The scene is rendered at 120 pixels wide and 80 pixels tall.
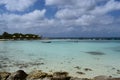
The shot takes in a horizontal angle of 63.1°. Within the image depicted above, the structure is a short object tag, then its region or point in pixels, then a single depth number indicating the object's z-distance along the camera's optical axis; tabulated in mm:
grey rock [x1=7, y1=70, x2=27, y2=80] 4318
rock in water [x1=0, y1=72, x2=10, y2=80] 4435
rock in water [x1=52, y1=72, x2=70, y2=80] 4185
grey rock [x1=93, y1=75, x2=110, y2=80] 3925
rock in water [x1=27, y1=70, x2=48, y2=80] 4340
